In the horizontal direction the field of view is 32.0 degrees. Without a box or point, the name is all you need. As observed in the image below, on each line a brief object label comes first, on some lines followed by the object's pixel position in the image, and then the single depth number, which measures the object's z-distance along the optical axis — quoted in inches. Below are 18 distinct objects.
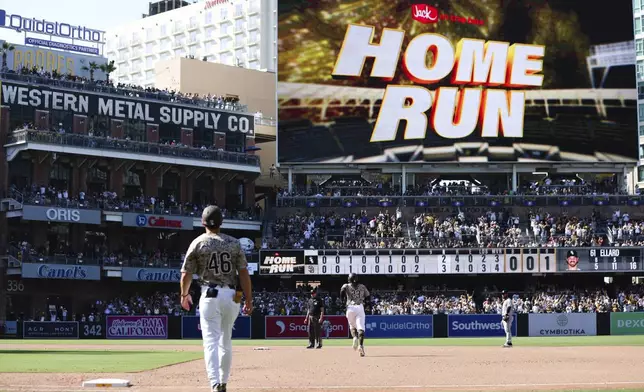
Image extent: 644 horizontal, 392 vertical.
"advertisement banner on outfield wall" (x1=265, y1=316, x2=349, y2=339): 2379.4
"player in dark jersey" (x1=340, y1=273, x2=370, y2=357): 1248.8
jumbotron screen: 3117.6
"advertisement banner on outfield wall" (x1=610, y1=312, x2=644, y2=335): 2406.5
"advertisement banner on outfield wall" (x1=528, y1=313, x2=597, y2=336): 2405.3
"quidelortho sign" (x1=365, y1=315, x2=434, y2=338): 2422.5
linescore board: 2861.7
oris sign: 2792.8
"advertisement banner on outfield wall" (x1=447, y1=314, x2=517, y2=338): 2390.5
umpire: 1493.6
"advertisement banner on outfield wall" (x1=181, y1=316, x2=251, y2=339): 2402.8
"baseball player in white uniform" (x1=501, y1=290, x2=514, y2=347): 1587.7
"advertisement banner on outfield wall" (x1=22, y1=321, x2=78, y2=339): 2440.9
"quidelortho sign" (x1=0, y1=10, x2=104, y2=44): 3383.4
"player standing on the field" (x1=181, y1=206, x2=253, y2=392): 594.9
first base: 748.0
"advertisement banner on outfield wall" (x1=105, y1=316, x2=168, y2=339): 2422.5
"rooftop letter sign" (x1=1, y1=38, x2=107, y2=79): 3319.4
